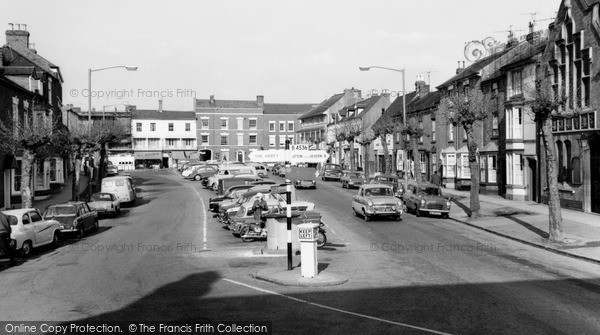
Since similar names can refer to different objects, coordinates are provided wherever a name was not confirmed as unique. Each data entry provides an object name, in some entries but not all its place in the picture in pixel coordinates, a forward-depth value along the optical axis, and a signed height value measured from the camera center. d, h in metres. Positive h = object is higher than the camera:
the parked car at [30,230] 20.27 -2.17
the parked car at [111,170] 72.79 -0.09
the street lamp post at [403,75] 37.84 +6.19
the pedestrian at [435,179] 45.30 -1.20
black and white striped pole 15.99 -1.64
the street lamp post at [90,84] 37.04 +5.61
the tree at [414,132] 42.12 +2.46
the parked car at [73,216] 24.89 -2.02
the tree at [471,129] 29.56 +1.80
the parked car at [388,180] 41.81 -1.13
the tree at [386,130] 52.03 +3.26
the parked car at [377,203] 28.56 -1.89
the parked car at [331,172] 60.47 -0.66
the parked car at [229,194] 32.36 -1.48
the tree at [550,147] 21.61 +0.58
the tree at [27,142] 28.22 +1.49
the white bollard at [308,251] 14.88 -2.20
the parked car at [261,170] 61.51 -0.33
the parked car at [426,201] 31.02 -2.00
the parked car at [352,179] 50.03 -1.20
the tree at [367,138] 59.16 +2.82
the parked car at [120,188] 39.78 -1.25
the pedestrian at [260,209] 23.33 -1.73
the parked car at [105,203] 33.97 -1.97
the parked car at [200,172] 65.49 -0.44
